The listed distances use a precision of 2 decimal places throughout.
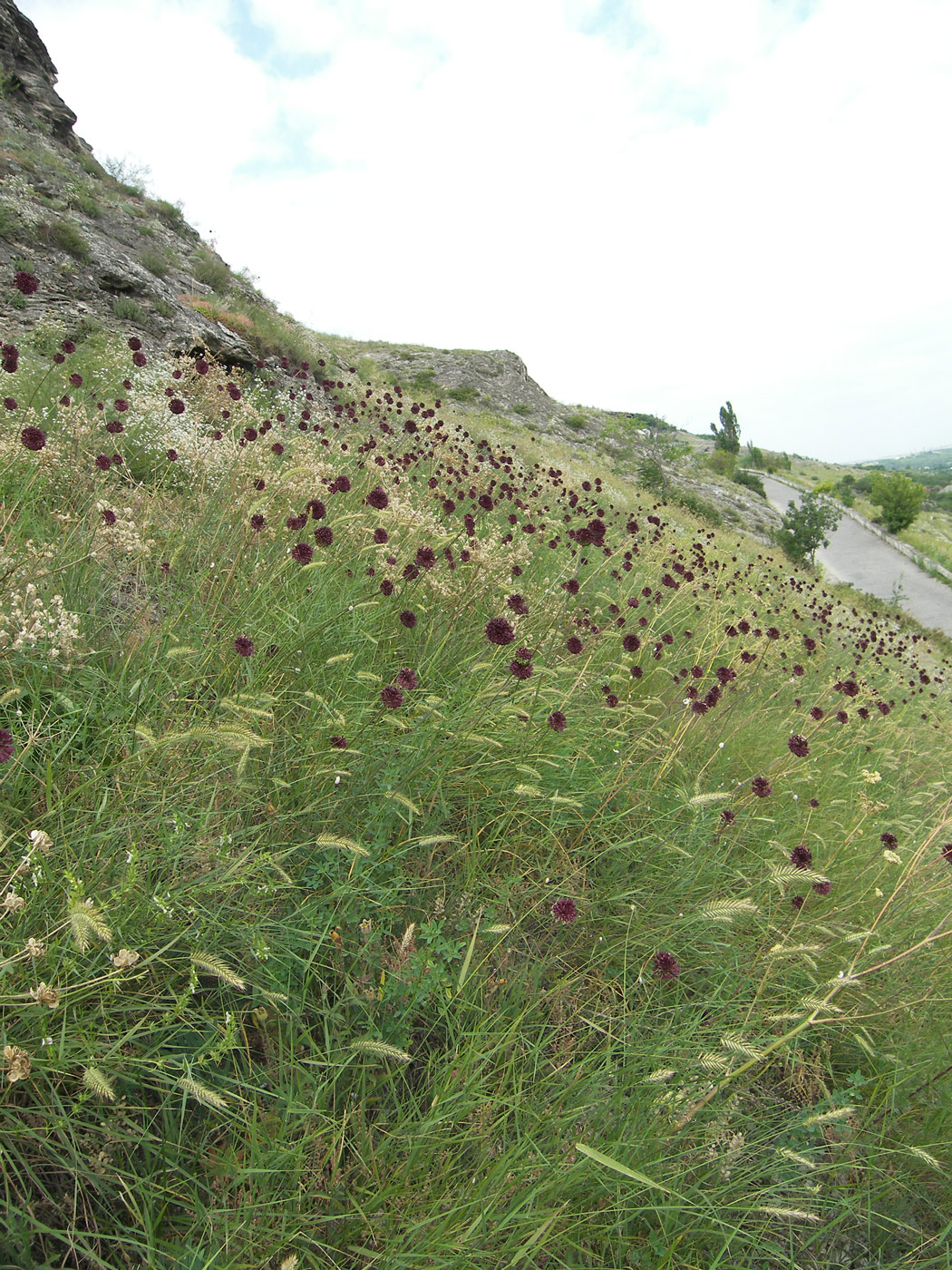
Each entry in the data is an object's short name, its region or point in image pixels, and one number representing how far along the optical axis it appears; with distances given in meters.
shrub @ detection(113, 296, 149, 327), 7.86
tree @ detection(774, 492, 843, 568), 26.25
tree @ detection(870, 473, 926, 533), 50.88
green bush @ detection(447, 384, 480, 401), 28.95
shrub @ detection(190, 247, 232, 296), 12.58
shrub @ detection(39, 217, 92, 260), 8.34
